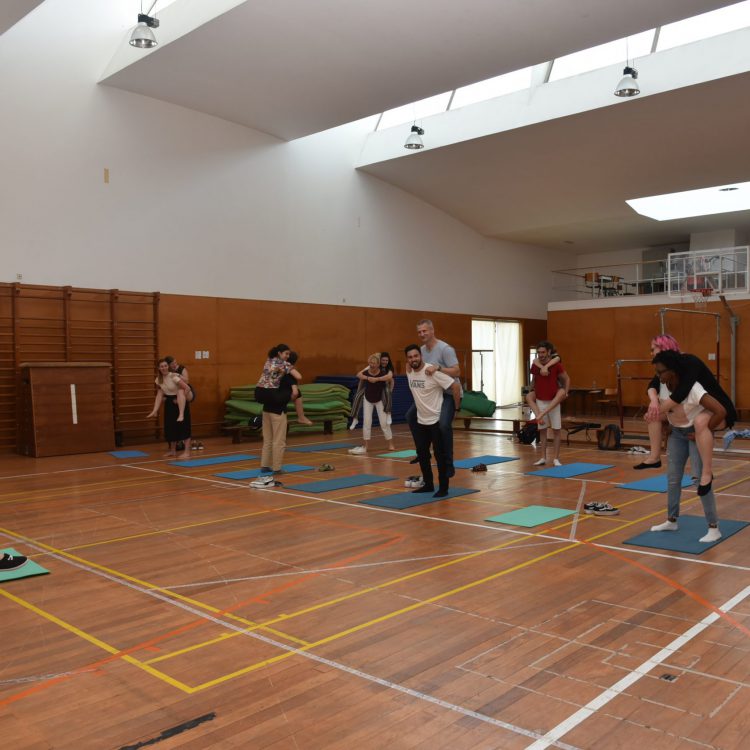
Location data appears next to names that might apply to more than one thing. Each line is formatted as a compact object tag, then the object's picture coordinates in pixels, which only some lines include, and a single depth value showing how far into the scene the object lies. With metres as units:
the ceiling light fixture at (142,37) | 8.30
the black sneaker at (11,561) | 4.34
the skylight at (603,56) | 11.41
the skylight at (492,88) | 12.76
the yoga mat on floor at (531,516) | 5.55
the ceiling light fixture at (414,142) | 12.55
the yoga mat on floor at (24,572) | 4.22
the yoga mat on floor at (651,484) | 6.96
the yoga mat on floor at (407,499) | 6.30
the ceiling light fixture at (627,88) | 9.66
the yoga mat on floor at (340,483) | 7.23
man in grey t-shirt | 6.39
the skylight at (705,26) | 10.31
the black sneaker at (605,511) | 5.81
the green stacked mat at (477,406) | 15.24
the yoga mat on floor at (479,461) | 8.71
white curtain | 18.89
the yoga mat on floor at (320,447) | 10.66
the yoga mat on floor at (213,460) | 9.19
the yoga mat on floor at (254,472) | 8.07
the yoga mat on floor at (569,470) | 7.94
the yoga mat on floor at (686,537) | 4.70
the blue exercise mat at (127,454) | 9.96
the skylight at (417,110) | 14.15
